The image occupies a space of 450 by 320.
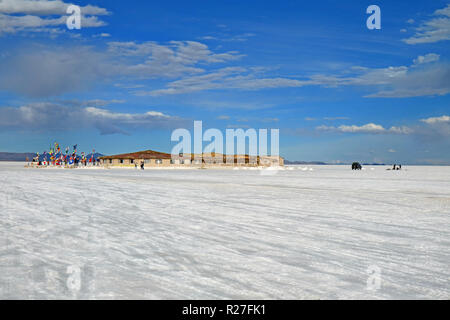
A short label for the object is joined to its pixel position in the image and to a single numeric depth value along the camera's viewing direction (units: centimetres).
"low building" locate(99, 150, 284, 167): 10875
